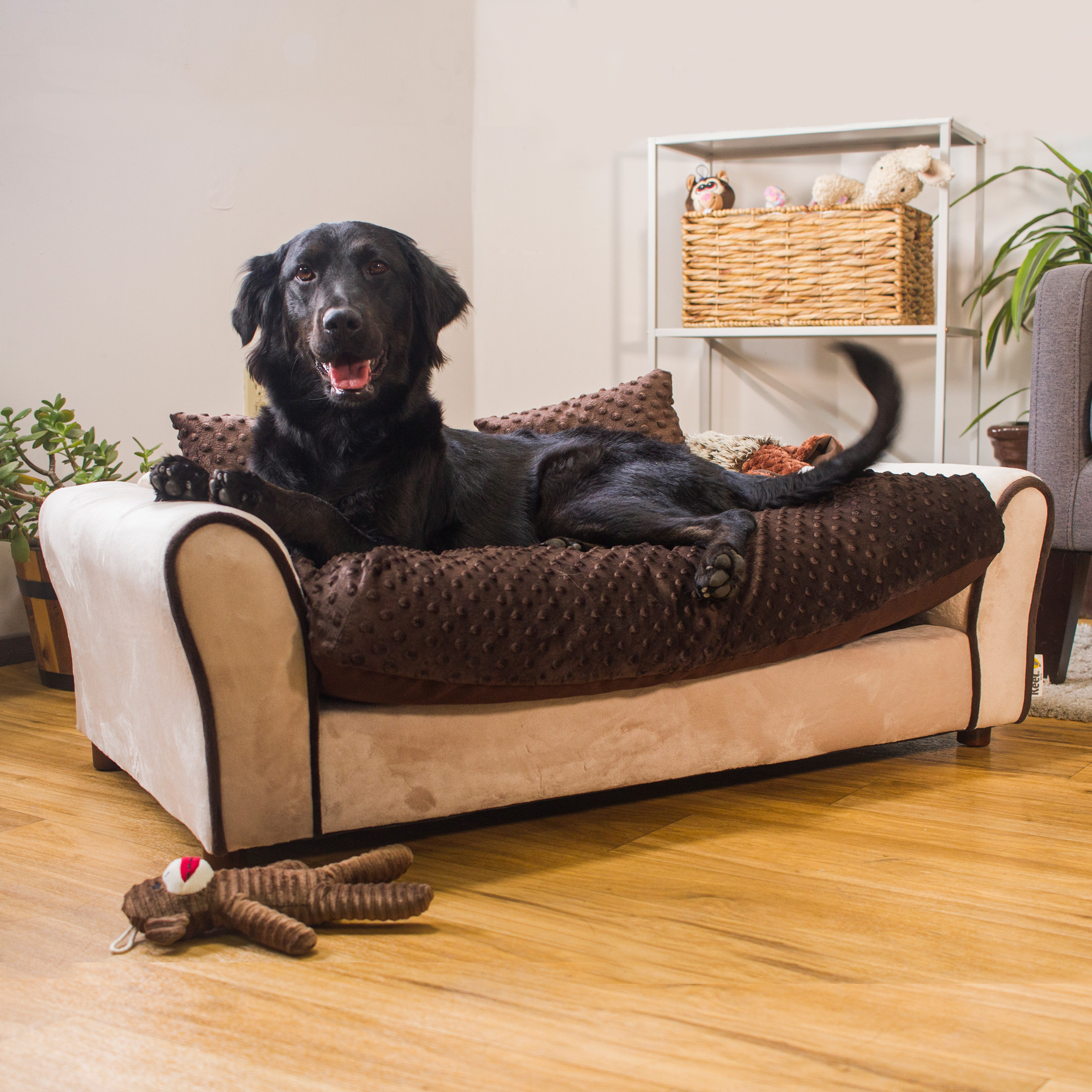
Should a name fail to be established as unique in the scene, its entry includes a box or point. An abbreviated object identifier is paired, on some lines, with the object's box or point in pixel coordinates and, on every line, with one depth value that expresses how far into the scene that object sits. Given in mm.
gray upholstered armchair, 2471
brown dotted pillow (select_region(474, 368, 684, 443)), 2262
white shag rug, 2324
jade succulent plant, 2488
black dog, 1719
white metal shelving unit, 3293
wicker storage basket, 3262
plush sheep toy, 3264
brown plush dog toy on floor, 1257
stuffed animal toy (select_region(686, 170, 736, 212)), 3500
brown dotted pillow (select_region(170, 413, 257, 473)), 1991
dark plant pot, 3305
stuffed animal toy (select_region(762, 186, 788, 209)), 3492
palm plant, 3176
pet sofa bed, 1421
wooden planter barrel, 2582
